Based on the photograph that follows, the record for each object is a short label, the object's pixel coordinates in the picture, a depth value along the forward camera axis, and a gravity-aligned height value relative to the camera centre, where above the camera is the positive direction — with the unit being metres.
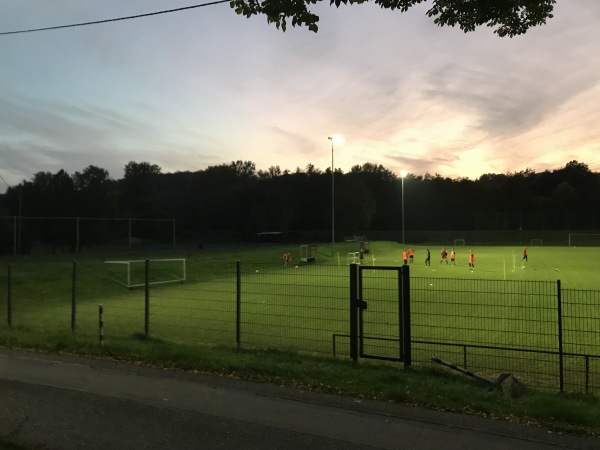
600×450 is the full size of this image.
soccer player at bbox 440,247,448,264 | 39.81 -1.79
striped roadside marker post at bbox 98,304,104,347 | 9.09 -1.81
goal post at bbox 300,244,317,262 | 39.88 -1.83
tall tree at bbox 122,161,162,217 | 102.75 +9.83
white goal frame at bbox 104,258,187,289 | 23.80 -2.37
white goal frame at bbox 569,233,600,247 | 82.80 -0.53
